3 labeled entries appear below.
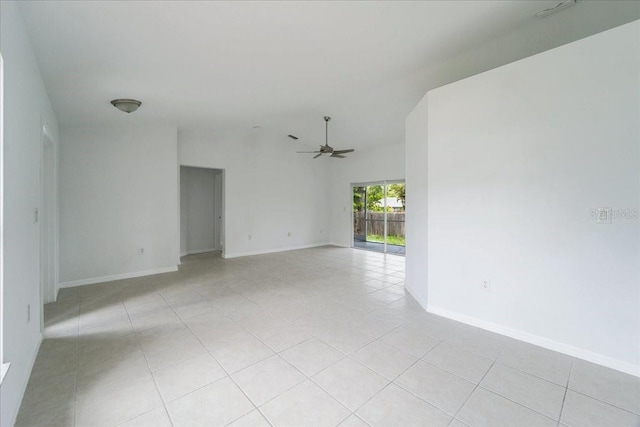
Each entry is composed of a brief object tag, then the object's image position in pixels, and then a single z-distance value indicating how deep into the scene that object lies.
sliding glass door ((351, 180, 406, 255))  7.66
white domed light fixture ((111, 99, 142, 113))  3.64
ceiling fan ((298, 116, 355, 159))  5.85
